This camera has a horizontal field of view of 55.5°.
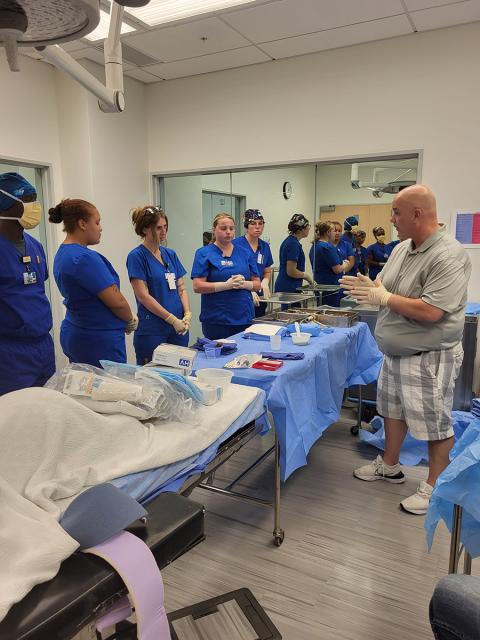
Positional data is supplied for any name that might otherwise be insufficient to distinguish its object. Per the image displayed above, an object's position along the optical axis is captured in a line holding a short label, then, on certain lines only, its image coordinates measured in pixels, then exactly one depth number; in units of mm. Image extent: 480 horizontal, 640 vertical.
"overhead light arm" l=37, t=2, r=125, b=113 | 1252
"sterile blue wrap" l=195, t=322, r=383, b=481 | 1819
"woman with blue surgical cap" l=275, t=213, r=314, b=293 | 3877
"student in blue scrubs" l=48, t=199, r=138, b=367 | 2139
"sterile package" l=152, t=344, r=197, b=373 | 1745
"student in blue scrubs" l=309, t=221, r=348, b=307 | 3859
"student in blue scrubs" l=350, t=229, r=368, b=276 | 3812
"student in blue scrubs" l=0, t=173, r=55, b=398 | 1941
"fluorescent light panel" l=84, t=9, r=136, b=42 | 3082
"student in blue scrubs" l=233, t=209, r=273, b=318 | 3559
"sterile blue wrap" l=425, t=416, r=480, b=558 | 1090
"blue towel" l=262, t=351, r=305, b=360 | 2049
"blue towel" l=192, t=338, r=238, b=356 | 2182
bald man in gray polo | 2041
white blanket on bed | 772
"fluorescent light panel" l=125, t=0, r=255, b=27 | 2852
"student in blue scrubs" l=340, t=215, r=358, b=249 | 3818
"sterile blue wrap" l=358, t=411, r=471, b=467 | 2658
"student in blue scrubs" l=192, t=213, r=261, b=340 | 2992
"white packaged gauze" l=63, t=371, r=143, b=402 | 1319
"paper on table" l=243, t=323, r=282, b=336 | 2533
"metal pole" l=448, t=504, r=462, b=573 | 1233
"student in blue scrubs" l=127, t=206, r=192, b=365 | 2637
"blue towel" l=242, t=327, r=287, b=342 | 2471
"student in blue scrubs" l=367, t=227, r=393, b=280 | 3738
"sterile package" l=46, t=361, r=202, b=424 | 1314
